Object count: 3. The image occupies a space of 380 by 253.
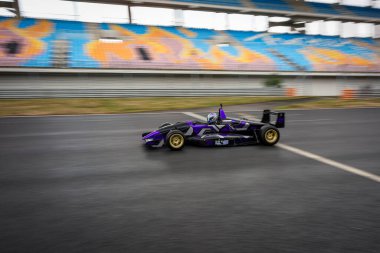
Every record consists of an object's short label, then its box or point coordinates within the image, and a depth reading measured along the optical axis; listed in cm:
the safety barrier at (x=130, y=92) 1900
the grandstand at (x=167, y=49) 2209
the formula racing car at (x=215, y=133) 673
